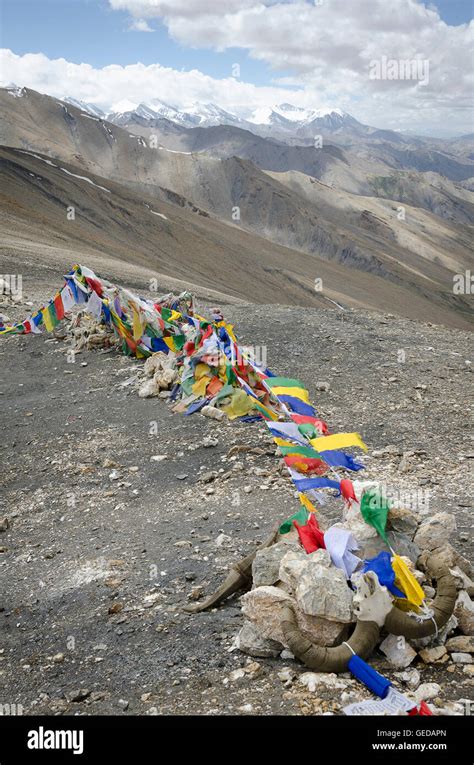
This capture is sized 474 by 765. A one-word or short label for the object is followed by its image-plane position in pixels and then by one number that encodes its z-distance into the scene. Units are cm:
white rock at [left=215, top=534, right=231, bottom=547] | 685
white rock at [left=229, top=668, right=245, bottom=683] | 464
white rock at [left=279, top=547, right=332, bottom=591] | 492
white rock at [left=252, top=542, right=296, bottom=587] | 527
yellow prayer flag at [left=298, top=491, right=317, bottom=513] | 630
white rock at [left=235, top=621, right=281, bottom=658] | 482
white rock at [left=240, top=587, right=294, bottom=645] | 476
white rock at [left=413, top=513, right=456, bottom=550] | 555
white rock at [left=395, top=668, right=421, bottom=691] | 442
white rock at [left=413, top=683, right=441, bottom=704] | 425
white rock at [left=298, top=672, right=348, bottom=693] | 437
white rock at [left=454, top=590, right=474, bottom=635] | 488
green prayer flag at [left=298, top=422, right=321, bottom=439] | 772
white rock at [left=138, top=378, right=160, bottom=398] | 1164
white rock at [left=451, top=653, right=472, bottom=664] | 462
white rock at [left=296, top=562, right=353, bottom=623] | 459
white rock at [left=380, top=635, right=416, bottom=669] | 460
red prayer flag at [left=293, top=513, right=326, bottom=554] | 533
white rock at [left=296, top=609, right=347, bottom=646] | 464
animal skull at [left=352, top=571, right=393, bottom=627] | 461
